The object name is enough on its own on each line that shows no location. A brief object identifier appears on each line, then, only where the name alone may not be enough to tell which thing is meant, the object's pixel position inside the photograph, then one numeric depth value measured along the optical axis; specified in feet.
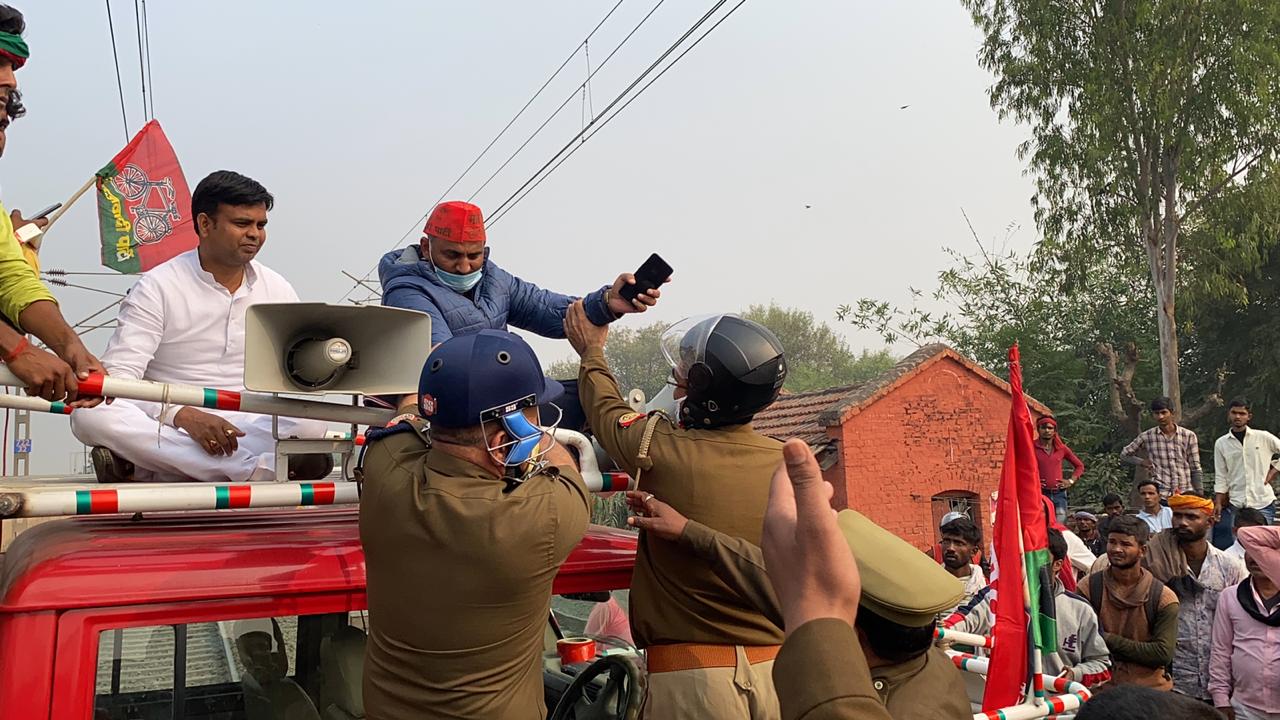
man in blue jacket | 10.10
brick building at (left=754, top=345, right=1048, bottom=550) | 51.49
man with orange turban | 19.65
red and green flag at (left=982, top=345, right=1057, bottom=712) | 11.15
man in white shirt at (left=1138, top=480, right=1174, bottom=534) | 33.06
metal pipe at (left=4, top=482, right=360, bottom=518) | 6.73
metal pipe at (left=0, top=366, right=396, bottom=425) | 7.91
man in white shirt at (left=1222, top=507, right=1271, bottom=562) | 23.68
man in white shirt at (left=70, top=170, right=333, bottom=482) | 9.66
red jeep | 6.22
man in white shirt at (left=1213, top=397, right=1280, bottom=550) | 34.88
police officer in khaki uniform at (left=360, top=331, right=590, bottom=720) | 6.59
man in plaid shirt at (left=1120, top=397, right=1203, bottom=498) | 36.47
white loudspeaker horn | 8.38
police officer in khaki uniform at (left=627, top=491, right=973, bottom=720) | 6.00
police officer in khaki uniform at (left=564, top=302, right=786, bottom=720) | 8.23
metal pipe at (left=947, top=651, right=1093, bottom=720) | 9.14
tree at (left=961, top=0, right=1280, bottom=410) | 65.82
